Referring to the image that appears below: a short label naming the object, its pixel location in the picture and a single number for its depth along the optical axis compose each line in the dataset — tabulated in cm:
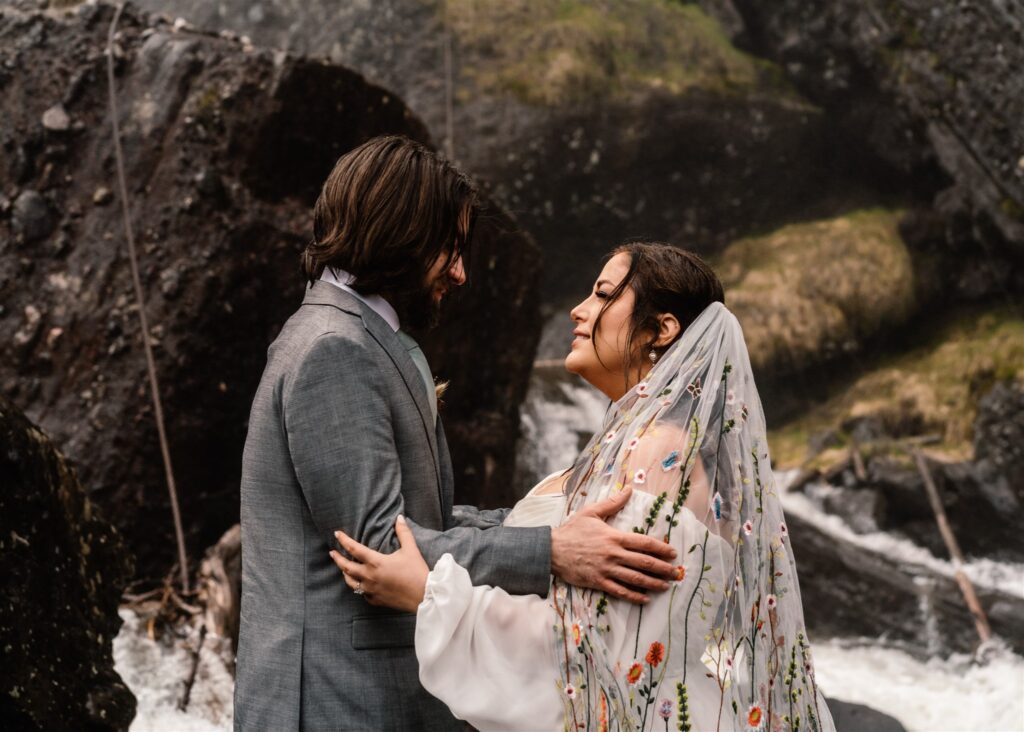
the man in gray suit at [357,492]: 206
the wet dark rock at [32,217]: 550
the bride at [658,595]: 211
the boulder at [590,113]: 1284
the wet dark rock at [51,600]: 258
